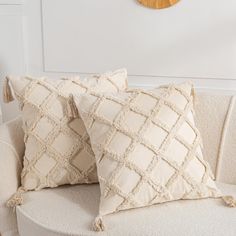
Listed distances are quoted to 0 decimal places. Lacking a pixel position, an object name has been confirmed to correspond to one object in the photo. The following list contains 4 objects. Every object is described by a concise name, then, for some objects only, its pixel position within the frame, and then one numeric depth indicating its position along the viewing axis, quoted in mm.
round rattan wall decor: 2480
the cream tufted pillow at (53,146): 1840
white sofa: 1542
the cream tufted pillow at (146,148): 1644
